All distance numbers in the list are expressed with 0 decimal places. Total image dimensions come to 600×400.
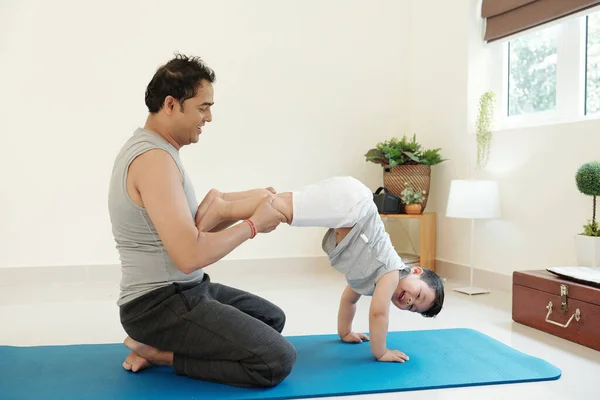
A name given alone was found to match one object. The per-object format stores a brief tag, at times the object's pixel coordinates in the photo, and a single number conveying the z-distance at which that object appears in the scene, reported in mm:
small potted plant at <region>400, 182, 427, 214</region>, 4516
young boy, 2301
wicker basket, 4551
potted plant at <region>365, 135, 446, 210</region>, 4543
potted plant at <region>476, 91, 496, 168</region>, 4059
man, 1981
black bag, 4555
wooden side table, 4508
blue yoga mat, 2037
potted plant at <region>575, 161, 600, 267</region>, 3021
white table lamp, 3846
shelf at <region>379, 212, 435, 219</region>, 4492
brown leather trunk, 2627
